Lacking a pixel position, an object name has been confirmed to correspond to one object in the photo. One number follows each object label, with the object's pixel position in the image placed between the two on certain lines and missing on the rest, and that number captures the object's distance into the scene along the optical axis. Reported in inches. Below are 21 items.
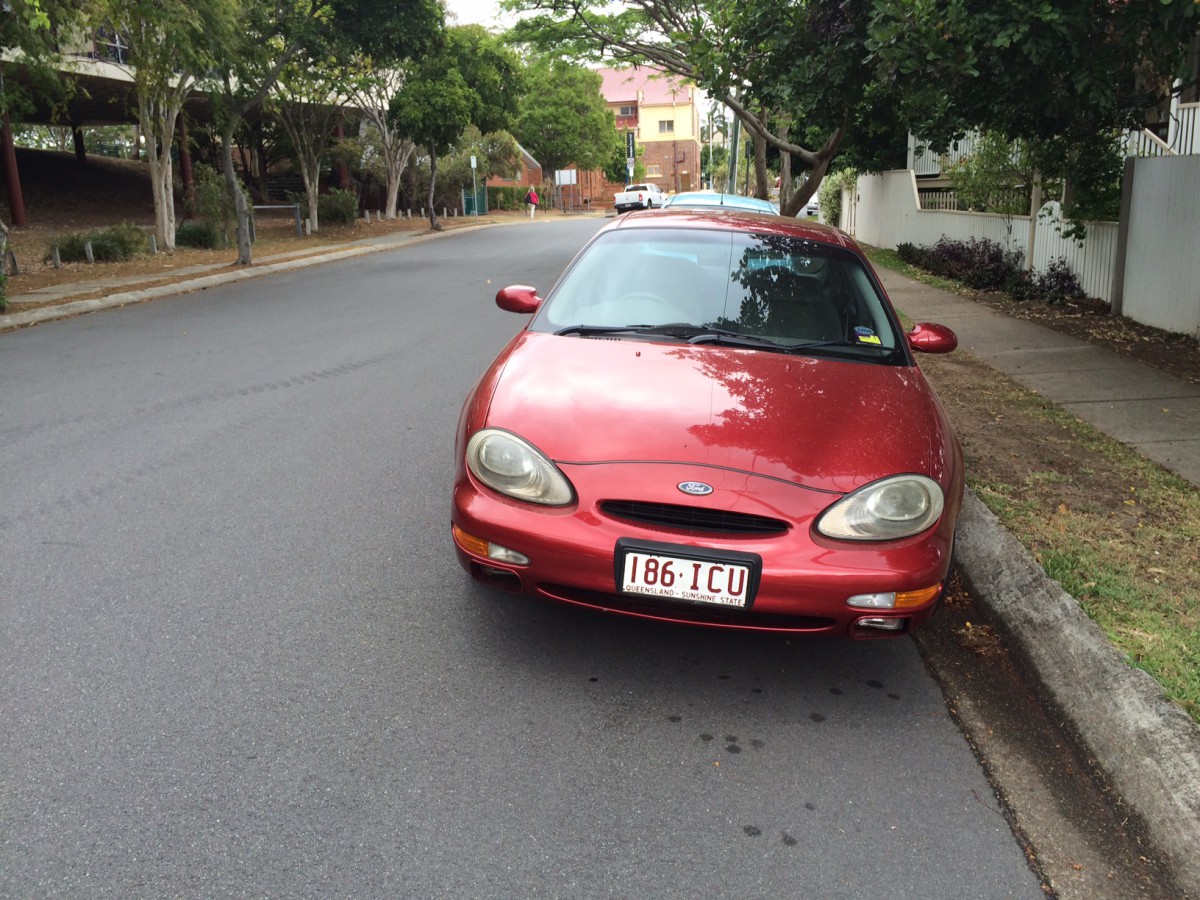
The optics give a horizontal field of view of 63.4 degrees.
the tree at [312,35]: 765.9
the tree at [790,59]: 343.9
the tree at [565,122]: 2755.9
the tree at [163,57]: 618.2
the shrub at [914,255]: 691.4
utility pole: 1296.8
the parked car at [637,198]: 1942.7
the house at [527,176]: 2731.3
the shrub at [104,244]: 762.2
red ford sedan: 123.0
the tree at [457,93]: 1207.6
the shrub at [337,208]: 1310.3
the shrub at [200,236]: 916.6
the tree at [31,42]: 467.1
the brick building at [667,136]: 3880.4
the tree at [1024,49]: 247.3
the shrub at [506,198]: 2347.4
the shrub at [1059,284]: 476.1
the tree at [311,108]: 1111.6
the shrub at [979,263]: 549.0
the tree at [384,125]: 1219.2
